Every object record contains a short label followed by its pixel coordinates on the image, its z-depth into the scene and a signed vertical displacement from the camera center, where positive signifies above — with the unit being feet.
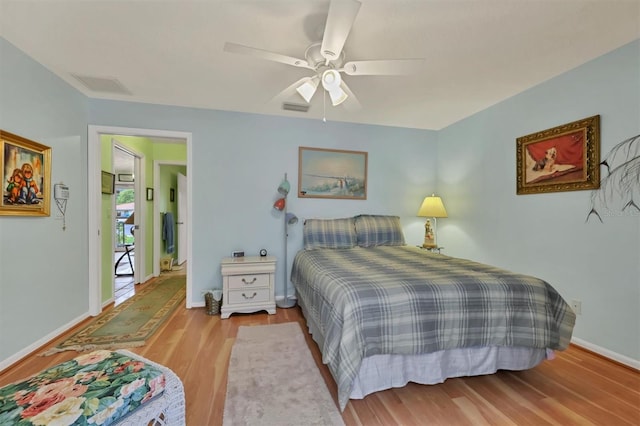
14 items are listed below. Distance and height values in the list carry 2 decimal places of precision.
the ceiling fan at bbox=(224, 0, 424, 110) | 4.27 +3.05
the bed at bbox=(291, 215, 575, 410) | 4.98 -2.25
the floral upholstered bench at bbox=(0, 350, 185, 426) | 3.03 -2.31
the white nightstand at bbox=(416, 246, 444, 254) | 11.67 -1.67
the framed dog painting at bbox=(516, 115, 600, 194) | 7.16 +1.61
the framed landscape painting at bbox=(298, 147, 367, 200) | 11.41 +1.68
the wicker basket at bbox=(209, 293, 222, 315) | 9.59 -3.38
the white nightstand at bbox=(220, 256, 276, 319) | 9.32 -2.66
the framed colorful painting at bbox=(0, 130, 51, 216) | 6.13 +0.89
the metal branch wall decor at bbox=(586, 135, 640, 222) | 6.38 +0.72
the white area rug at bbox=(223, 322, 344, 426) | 4.78 -3.69
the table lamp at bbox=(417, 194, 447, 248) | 11.78 -0.01
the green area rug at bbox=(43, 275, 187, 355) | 7.39 -3.68
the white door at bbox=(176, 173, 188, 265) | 18.49 -0.68
